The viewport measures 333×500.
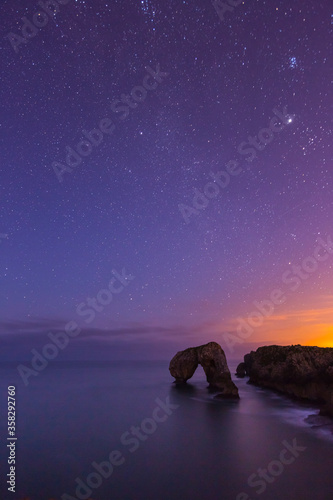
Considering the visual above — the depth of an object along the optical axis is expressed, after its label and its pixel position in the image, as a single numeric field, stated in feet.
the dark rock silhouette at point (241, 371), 290.35
